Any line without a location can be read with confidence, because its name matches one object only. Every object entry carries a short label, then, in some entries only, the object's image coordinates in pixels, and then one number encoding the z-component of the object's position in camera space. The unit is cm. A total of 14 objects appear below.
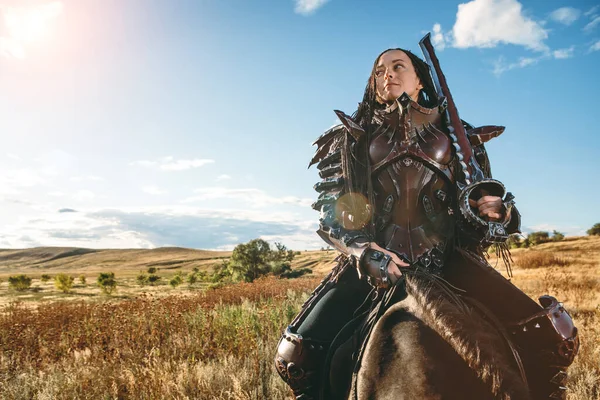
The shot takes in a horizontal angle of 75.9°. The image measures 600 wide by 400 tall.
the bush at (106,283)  4236
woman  226
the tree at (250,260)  3794
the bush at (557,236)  5410
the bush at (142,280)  6449
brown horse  149
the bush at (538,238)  5212
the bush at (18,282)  4547
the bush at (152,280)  6656
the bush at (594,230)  6344
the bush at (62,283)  4532
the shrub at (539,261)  2852
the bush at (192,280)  5788
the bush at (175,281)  5244
